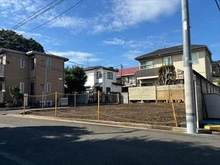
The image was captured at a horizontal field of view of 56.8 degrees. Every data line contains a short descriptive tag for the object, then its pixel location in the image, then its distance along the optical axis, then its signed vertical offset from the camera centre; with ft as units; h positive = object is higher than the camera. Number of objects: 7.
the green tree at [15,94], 76.33 +0.75
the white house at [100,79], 131.64 +10.44
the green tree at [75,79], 107.34 +8.57
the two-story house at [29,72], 83.56 +10.36
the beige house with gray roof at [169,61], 87.45 +15.42
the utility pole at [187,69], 26.94 +3.33
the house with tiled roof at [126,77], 147.33 +12.97
